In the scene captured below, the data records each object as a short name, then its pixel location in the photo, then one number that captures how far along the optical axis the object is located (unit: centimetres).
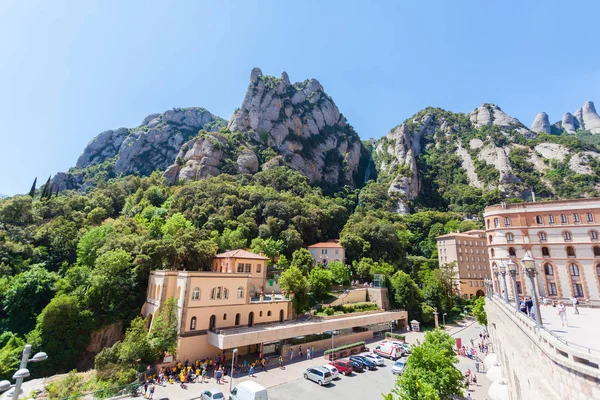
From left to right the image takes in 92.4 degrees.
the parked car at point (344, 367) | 2661
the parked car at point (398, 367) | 2650
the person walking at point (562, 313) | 1295
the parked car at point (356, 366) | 2764
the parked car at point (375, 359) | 2904
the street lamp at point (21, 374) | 895
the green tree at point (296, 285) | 3644
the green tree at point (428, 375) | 1540
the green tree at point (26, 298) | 3419
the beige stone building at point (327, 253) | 5622
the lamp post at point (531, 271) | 1022
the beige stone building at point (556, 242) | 3341
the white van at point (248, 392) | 1823
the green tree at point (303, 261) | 4559
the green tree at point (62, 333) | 2928
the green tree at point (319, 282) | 4250
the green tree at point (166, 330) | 2559
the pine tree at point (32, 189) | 6984
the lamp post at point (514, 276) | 1353
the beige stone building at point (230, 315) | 2764
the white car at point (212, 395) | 1934
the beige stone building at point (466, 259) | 6738
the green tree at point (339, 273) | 4831
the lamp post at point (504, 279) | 1884
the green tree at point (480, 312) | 4097
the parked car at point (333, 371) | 2474
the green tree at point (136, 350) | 2403
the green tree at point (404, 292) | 4944
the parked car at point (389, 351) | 3189
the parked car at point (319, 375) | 2370
